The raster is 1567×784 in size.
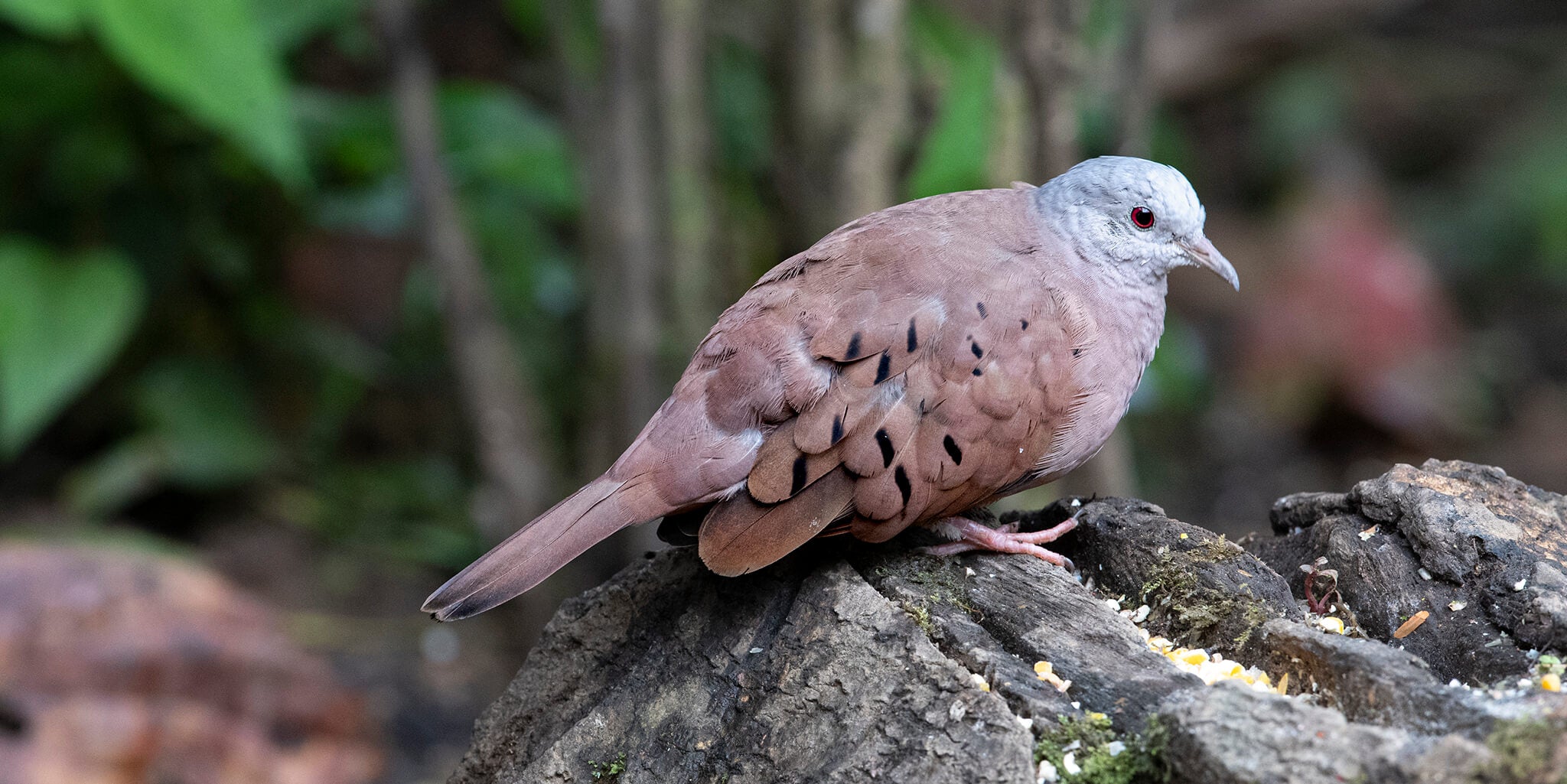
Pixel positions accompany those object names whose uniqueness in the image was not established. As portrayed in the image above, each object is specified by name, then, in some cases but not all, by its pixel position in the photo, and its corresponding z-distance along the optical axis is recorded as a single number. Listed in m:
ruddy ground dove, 5.38
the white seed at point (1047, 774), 4.35
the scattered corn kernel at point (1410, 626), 5.16
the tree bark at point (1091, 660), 4.06
